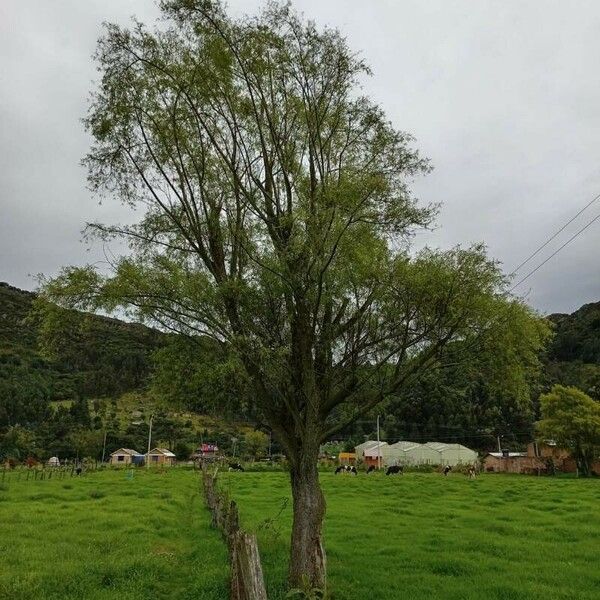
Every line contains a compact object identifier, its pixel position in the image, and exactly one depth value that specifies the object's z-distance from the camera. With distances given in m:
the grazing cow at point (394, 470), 67.49
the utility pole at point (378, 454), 93.03
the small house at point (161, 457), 97.94
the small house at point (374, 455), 94.38
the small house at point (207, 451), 94.41
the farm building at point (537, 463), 75.00
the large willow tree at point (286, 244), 13.63
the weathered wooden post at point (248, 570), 8.95
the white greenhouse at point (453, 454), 94.00
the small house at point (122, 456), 103.62
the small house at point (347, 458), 93.78
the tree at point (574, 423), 65.62
